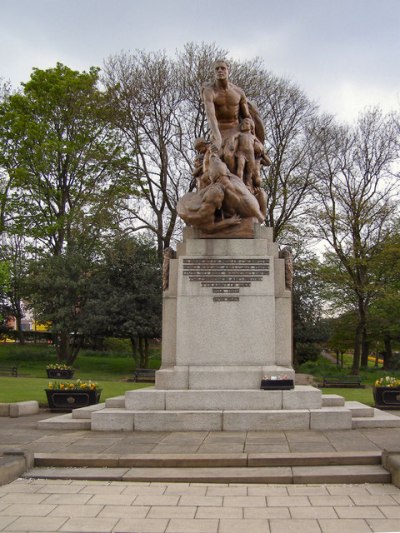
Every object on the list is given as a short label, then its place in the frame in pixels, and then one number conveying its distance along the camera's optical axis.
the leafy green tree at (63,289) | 34.53
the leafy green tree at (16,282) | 38.89
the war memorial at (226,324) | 10.30
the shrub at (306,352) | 38.69
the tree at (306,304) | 37.41
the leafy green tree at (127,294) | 33.41
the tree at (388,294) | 34.25
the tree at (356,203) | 35.75
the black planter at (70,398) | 14.06
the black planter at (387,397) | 14.95
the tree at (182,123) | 33.44
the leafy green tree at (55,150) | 36.72
